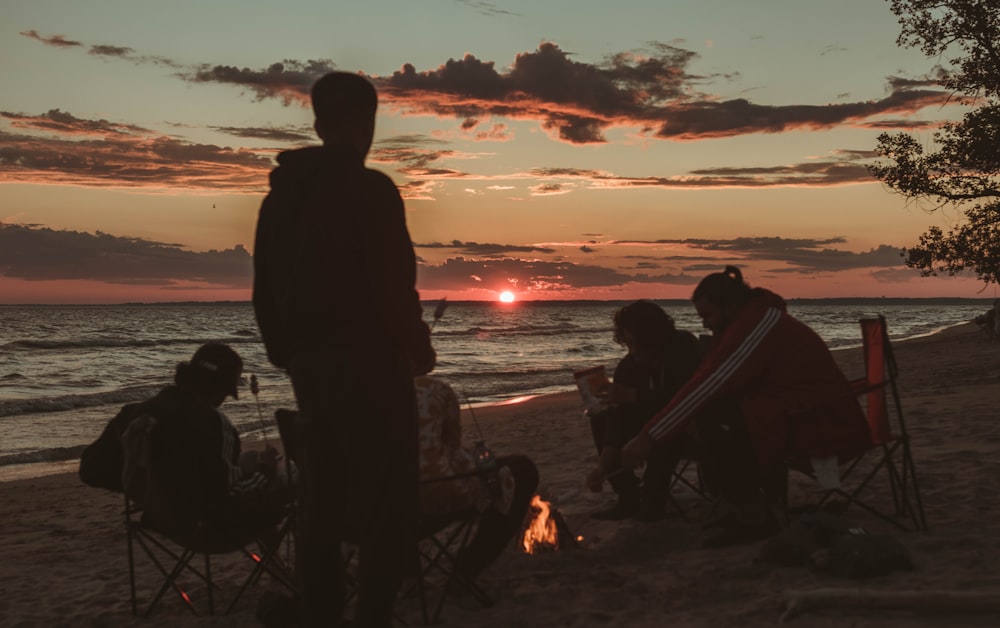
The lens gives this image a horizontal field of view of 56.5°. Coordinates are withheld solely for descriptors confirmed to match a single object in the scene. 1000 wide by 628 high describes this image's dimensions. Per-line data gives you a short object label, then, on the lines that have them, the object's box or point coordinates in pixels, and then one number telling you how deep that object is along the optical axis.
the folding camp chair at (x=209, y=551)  4.22
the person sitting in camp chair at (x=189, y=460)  4.01
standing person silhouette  2.90
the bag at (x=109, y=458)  4.13
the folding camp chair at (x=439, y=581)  3.88
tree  14.66
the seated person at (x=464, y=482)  3.85
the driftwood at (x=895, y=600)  3.54
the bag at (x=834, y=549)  4.21
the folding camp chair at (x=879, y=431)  4.80
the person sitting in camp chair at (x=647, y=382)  5.45
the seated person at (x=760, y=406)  4.66
